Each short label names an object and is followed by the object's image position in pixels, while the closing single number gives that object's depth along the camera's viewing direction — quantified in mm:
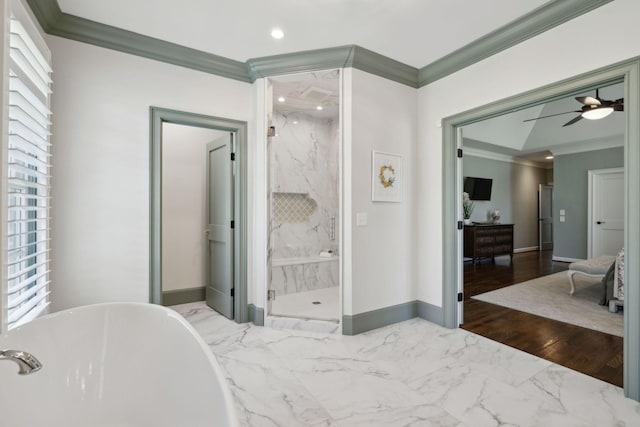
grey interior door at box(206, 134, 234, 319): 3287
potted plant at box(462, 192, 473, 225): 6788
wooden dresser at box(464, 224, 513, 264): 6320
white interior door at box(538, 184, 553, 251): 8680
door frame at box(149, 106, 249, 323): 2758
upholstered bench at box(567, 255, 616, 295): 3785
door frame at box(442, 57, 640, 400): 1929
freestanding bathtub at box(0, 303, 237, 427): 1292
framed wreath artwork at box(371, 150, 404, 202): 3078
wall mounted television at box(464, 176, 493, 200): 6934
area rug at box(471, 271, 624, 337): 3232
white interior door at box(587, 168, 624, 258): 6310
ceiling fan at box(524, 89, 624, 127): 3398
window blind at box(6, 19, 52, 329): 1714
